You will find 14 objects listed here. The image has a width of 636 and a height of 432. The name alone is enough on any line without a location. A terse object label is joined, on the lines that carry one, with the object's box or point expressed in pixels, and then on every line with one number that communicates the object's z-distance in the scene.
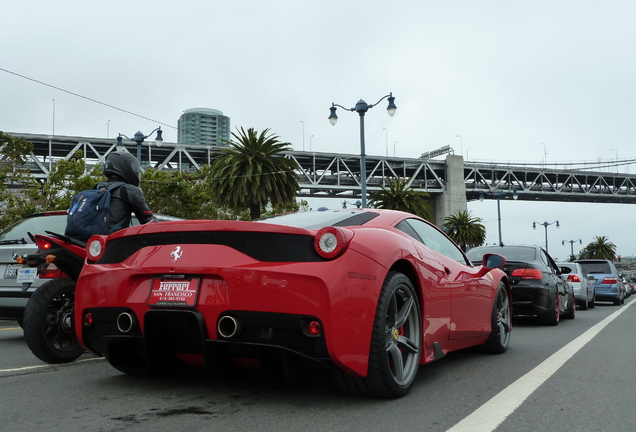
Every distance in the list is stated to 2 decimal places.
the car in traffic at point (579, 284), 17.14
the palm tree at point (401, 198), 43.94
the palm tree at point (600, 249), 127.44
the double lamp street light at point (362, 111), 24.36
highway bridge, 82.06
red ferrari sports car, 3.50
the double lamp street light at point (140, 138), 27.33
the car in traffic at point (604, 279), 22.91
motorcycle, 5.02
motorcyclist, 5.44
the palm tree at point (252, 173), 35.50
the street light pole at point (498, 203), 46.99
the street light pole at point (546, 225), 73.35
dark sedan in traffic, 10.12
